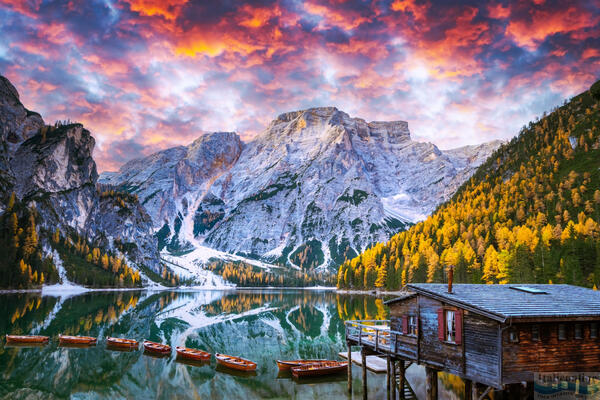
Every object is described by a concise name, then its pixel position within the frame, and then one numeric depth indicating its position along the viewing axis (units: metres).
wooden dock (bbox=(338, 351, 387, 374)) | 42.06
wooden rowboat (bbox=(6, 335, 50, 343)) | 54.81
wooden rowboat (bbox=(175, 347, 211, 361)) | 48.31
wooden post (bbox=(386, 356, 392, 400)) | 32.47
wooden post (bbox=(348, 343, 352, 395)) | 36.40
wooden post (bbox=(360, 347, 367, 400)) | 33.69
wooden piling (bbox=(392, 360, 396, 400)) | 30.93
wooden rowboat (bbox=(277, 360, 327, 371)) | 43.94
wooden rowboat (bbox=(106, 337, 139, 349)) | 55.75
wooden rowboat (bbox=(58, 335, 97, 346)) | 56.94
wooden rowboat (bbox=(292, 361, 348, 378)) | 41.31
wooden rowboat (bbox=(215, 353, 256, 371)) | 43.75
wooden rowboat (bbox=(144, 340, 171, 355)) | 52.75
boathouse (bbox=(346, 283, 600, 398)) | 22.23
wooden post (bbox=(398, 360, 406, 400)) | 31.62
